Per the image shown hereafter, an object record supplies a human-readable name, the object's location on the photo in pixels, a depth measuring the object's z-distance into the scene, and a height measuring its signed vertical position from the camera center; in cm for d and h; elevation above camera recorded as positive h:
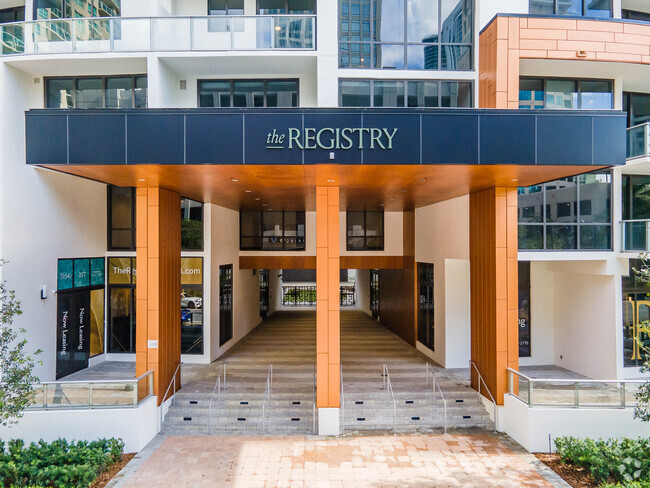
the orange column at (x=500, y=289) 962 -96
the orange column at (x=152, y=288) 970 -89
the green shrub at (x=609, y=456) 724 -379
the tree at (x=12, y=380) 716 -227
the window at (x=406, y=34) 1202 +616
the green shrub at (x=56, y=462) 705 -377
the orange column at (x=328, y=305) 911 -123
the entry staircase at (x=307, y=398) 959 -370
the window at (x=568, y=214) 1209 +96
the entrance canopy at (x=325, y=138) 769 +203
